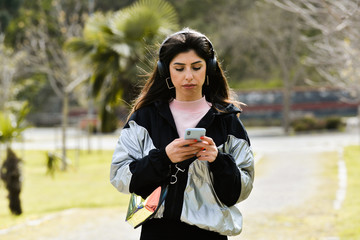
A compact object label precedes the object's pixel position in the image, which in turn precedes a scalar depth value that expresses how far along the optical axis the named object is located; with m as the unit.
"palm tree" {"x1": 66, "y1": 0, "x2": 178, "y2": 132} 13.72
